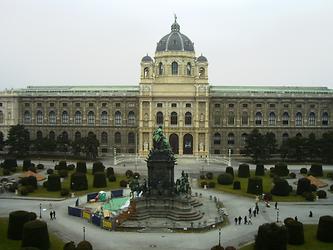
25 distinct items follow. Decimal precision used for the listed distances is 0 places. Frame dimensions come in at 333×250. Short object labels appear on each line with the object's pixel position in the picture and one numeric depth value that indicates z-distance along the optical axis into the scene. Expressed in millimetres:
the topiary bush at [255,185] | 64188
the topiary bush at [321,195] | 62469
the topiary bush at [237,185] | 68312
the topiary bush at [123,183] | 70875
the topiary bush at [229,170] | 79562
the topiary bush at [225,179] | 72812
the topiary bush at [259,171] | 80500
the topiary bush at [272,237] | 37500
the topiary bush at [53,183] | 65875
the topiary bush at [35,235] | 38688
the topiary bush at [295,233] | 41344
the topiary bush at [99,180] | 69125
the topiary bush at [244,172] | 78938
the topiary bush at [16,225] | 42712
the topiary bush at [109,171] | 78000
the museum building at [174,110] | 108500
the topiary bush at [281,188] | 63188
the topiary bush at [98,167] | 80431
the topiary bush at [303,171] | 83644
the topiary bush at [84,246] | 36250
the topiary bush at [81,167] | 80188
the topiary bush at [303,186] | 63719
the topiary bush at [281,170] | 80312
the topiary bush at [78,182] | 66438
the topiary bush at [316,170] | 79500
